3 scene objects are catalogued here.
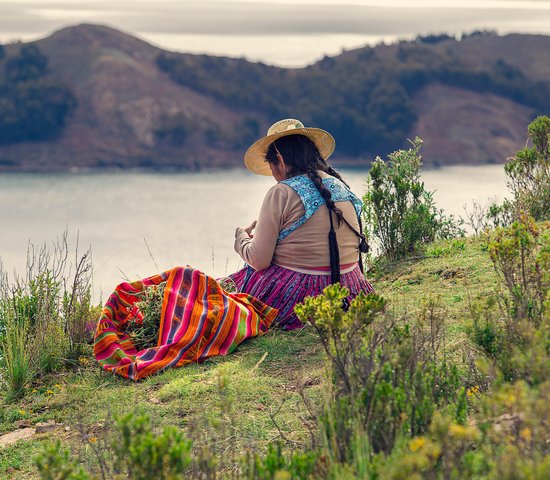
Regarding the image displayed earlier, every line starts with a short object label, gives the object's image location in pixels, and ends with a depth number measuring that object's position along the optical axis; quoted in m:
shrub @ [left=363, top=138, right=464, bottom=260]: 7.34
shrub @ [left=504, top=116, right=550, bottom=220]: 7.74
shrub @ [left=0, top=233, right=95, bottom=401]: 5.12
